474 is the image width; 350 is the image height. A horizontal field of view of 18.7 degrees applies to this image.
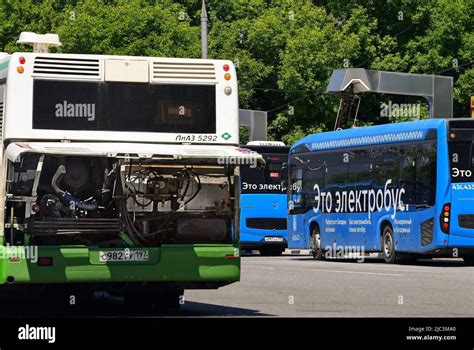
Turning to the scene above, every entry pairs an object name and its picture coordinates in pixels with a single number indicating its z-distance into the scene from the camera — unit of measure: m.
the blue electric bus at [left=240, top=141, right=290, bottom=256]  39.38
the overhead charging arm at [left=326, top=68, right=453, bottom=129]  39.06
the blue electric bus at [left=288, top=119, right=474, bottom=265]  29.64
